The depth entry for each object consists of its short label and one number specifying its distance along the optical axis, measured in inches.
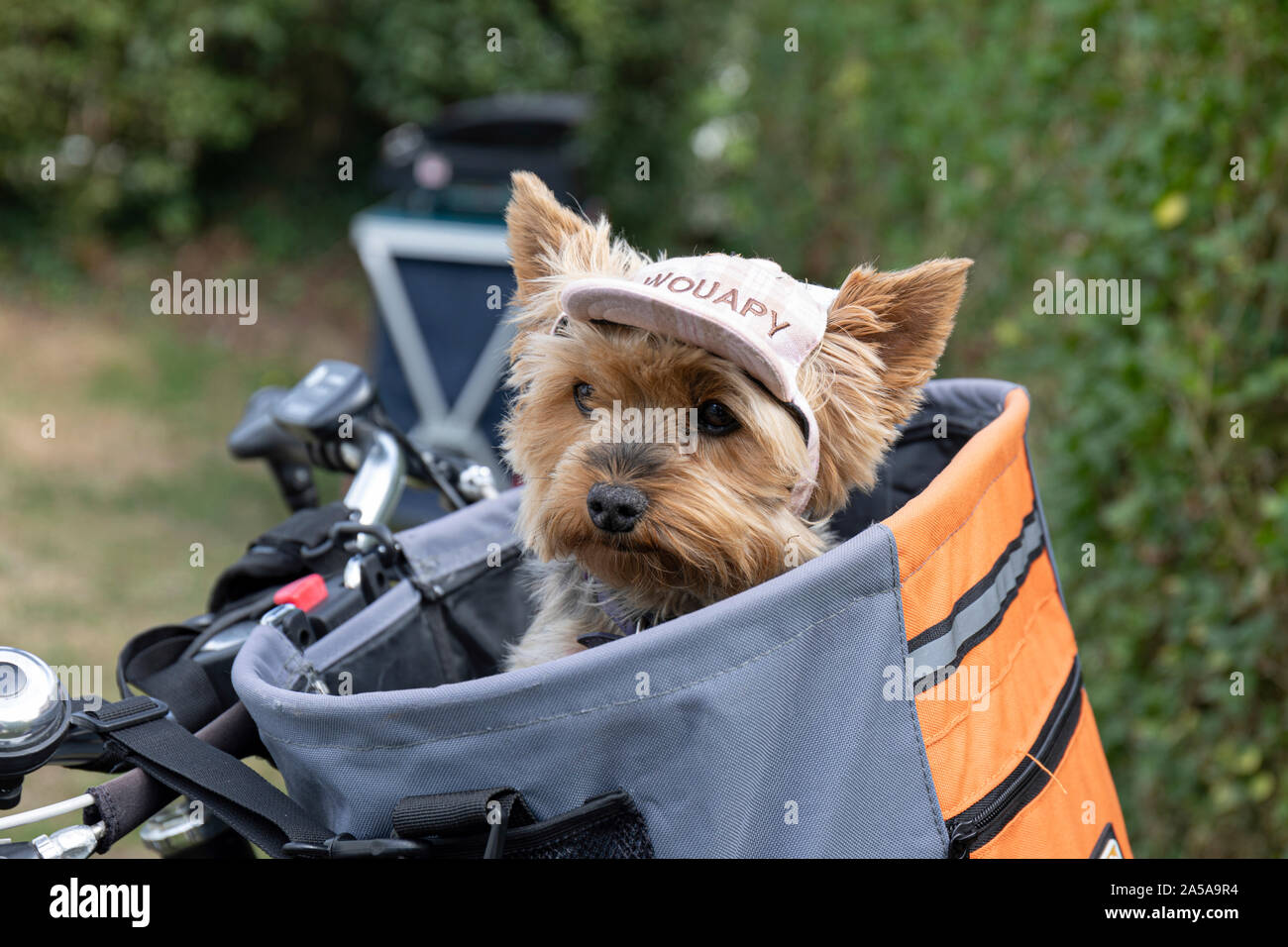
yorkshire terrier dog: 45.5
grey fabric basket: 41.1
